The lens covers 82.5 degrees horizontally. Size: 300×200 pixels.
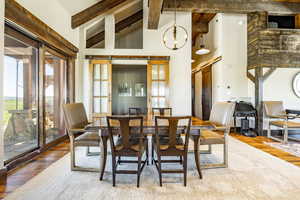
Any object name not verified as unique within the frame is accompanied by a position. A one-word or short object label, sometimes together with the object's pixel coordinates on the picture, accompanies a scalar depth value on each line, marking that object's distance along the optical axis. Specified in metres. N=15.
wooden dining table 2.27
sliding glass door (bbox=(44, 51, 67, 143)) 3.91
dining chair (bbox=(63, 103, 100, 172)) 2.43
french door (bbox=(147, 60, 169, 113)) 5.34
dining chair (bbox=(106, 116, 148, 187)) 2.04
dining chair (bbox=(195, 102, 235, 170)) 2.55
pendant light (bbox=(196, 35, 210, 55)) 5.96
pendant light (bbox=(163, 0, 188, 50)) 5.46
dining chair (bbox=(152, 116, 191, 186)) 2.03
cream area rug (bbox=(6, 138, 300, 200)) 1.92
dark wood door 6.93
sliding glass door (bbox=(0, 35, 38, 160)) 2.89
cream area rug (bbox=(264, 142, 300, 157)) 3.43
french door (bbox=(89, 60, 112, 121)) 5.32
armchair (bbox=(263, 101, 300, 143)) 4.40
